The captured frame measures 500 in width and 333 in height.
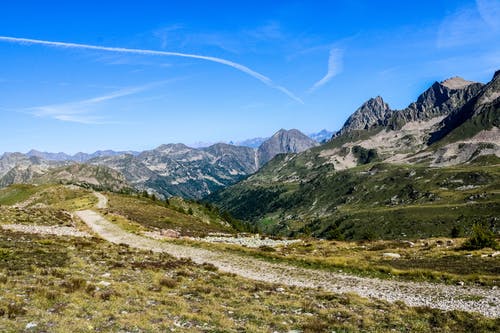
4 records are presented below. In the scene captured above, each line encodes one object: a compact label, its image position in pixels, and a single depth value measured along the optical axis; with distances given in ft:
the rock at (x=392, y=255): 147.37
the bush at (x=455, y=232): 394.73
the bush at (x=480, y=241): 160.56
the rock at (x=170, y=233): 197.63
